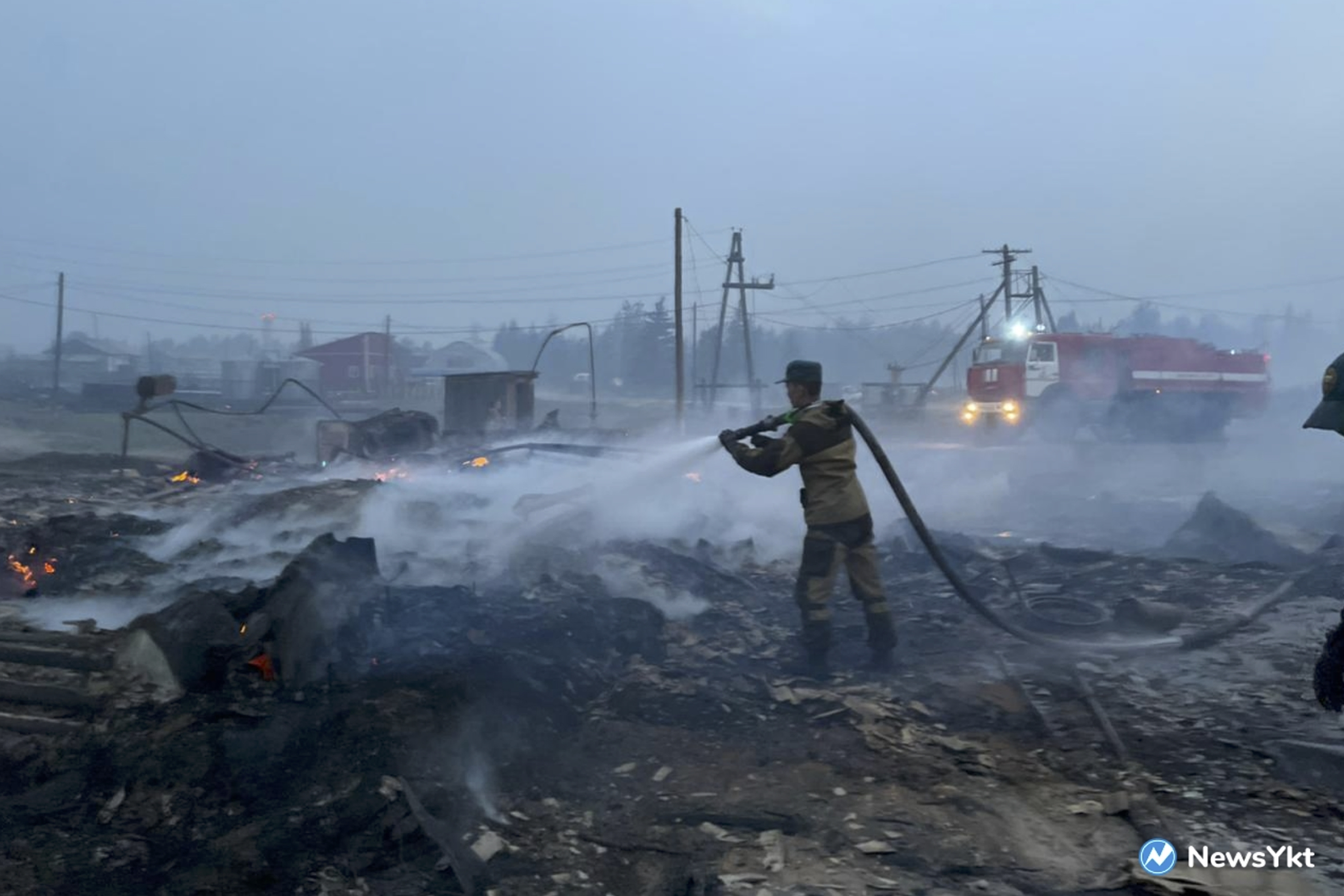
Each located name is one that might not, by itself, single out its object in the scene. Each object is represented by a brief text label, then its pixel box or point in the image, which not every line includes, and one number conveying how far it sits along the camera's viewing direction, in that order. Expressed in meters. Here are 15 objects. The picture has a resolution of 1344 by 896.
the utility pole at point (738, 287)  30.47
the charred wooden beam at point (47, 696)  4.23
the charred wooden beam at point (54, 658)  4.57
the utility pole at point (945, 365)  28.64
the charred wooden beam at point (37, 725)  4.04
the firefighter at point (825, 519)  5.25
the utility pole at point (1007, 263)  31.56
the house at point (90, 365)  47.78
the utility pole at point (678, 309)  21.23
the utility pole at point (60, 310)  35.75
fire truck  22.25
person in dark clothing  3.17
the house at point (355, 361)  48.75
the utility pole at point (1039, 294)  33.53
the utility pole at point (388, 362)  45.56
